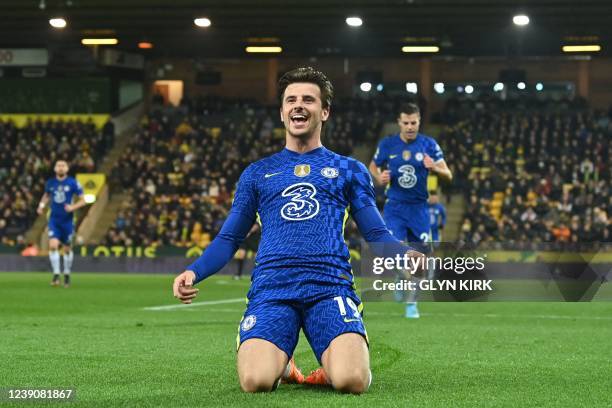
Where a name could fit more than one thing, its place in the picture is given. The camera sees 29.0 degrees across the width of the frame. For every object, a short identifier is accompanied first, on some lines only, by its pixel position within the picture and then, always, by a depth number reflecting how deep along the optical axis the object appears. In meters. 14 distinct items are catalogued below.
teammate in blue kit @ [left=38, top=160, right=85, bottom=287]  20.73
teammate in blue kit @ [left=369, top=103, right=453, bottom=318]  13.80
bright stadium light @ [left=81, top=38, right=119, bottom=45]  39.88
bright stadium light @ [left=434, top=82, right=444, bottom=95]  46.75
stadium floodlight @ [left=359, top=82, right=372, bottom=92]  47.14
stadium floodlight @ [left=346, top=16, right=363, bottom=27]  34.84
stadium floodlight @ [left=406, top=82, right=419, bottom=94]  47.16
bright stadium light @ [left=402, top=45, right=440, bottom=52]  39.67
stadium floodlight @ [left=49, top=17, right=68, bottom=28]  35.38
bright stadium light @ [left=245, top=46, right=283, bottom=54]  43.09
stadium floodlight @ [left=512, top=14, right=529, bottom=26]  33.19
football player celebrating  6.47
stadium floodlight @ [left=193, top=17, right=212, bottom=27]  35.09
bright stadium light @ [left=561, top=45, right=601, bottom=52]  38.91
